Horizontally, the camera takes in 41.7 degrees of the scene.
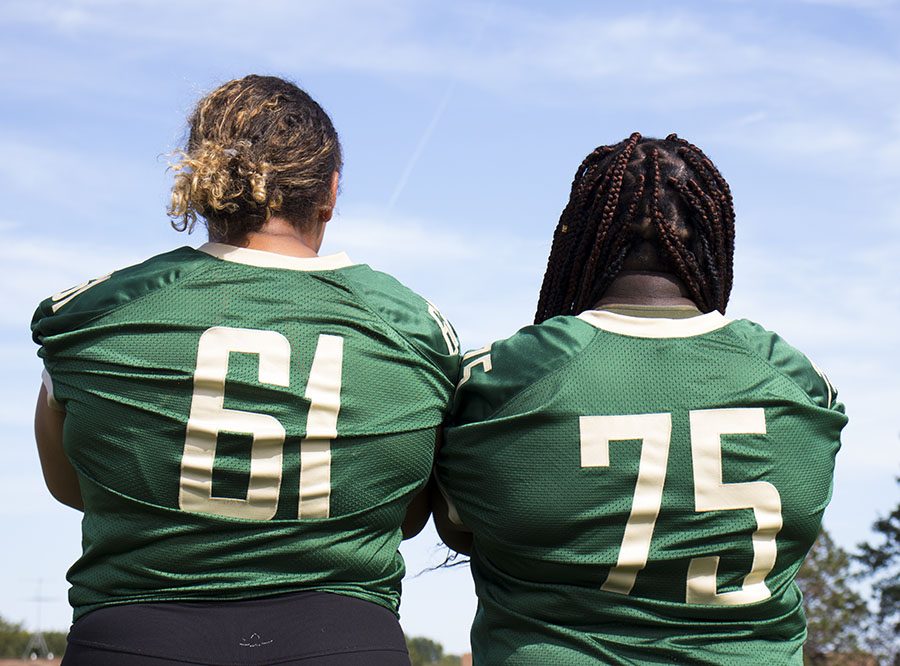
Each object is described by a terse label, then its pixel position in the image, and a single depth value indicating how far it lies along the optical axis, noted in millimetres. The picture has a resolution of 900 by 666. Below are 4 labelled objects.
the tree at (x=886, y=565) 39906
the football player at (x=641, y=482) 3127
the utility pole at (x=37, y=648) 49219
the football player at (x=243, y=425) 2916
